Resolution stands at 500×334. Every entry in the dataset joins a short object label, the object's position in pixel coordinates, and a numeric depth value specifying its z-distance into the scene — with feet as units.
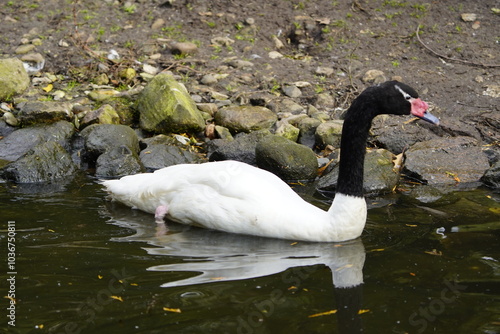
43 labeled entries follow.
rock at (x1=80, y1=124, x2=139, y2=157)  27.73
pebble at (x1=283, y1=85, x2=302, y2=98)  33.30
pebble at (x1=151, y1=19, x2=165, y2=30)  38.50
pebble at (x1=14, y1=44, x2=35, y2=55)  35.63
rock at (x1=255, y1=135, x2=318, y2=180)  26.32
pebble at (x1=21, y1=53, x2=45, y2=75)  34.88
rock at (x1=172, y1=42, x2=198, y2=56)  36.24
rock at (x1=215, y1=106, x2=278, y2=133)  30.35
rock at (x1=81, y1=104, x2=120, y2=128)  29.94
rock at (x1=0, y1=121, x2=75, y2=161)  28.66
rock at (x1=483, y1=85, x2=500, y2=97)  32.86
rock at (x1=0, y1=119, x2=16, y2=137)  30.30
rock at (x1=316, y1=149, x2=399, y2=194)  24.72
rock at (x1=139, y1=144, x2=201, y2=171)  27.40
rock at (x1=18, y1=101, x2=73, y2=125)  29.78
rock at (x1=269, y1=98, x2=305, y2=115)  32.14
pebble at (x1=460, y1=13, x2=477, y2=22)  38.24
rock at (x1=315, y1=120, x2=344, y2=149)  29.07
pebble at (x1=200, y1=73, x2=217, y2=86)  34.06
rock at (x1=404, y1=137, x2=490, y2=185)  26.43
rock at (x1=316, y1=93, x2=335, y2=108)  32.71
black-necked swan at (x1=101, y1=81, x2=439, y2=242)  19.12
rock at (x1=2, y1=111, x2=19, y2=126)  30.40
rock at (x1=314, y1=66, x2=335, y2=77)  35.14
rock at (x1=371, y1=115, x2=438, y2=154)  29.12
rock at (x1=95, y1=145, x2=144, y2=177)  26.37
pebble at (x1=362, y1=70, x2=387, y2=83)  33.88
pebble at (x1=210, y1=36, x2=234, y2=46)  37.68
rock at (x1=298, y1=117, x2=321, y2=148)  29.91
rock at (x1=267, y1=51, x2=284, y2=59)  36.60
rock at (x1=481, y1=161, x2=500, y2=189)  25.14
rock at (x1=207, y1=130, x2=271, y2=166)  27.73
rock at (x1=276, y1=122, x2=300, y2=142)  29.55
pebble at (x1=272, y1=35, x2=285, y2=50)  37.58
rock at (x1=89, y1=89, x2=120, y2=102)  32.35
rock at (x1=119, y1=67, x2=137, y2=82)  33.99
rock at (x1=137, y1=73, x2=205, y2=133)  29.84
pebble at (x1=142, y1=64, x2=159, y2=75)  34.63
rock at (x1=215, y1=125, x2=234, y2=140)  29.91
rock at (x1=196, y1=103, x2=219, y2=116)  31.60
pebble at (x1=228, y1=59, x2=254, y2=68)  35.60
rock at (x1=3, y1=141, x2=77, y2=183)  25.22
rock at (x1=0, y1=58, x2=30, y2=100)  32.19
